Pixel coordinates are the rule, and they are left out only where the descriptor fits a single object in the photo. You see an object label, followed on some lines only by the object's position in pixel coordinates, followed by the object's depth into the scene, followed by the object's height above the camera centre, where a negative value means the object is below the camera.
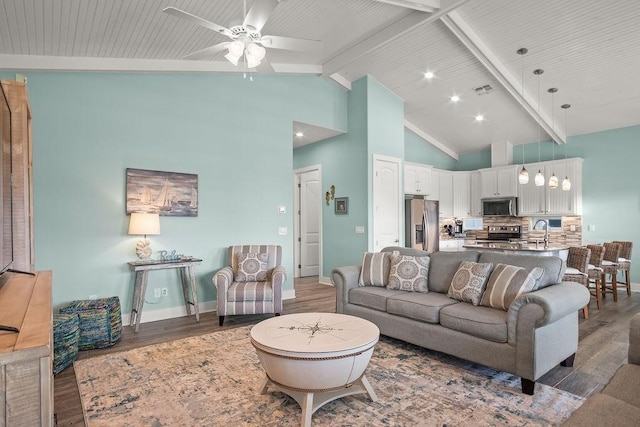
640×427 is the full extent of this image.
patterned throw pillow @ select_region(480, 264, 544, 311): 2.79 -0.55
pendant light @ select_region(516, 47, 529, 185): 5.23 +0.60
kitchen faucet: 7.35 -0.14
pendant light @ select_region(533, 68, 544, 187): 5.14 +0.57
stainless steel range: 7.63 -0.38
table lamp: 4.03 -0.08
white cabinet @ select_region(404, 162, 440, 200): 7.40 +0.77
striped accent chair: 4.12 -0.89
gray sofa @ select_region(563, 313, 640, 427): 1.28 -0.74
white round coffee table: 2.12 -0.87
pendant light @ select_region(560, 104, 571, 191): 5.64 +1.59
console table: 4.02 -0.76
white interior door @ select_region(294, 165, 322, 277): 7.52 -0.22
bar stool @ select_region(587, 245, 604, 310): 4.91 -0.74
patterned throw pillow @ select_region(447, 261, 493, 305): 3.08 -0.59
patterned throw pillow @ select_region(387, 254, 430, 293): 3.64 -0.60
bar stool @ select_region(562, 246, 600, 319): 4.59 -0.70
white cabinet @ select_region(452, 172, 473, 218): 8.36 +0.51
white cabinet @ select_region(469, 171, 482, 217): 8.23 +0.53
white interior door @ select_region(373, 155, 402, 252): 6.12 +0.25
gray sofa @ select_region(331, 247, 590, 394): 2.46 -0.84
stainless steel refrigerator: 6.76 -0.16
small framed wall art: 6.39 +0.20
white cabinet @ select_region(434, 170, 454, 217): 8.17 +0.56
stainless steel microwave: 7.48 +0.20
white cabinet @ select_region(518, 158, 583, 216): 6.75 +0.44
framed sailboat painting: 4.27 +0.32
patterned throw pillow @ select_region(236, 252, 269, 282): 4.61 -0.65
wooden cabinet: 0.85 -0.39
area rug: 2.21 -1.25
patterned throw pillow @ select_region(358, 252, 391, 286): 3.88 -0.59
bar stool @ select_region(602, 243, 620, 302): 5.31 -0.74
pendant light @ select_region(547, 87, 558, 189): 5.43 +1.49
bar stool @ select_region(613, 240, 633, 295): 5.61 -0.71
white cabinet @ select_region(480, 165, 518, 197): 7.53 +0.75
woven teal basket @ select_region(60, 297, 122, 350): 3.40 -1.03
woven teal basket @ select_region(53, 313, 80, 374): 2.93 -1.04
